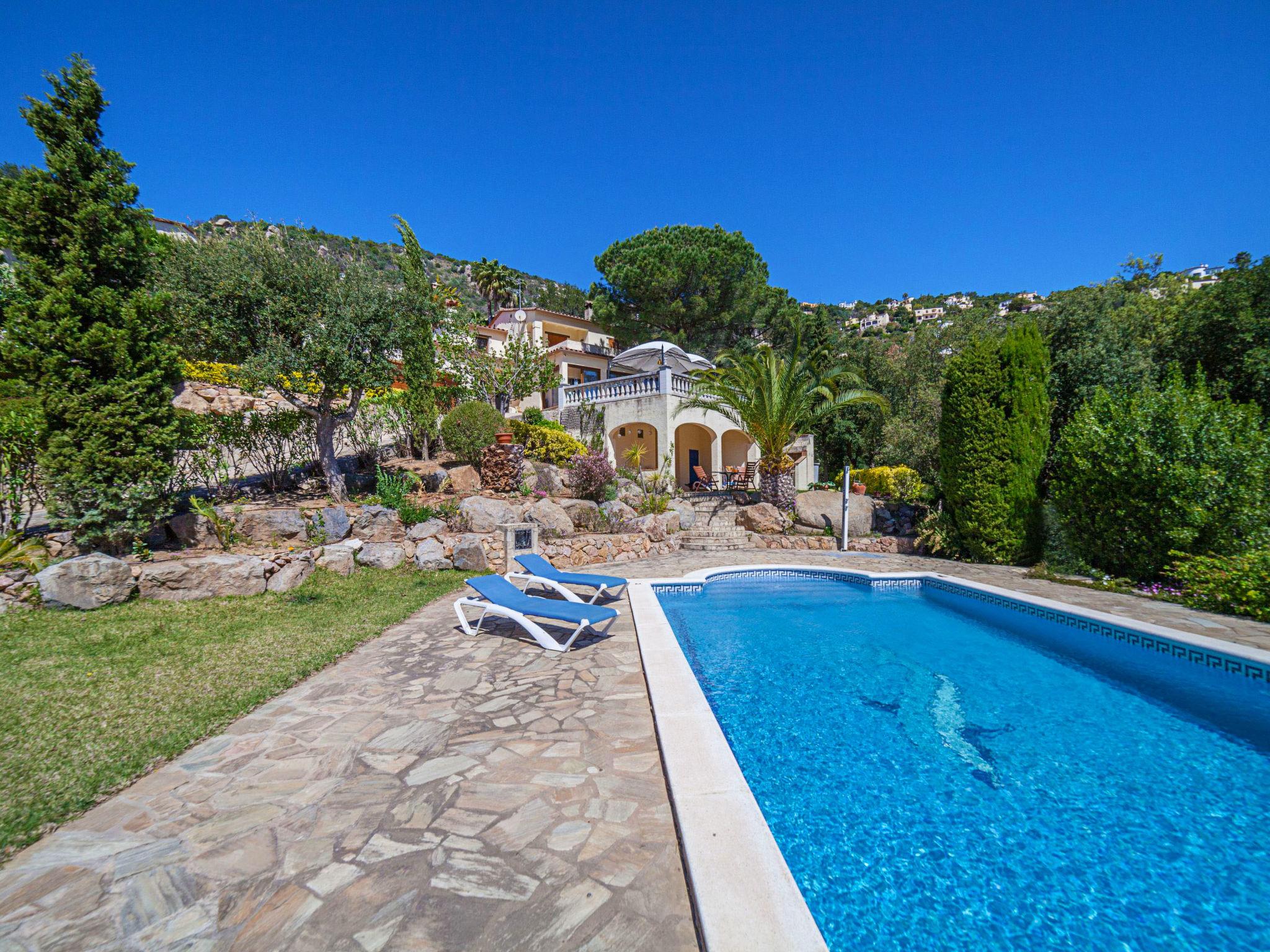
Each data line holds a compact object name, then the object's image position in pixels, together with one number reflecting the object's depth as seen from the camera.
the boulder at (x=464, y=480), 12.43
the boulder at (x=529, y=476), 13.21
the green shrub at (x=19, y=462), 6.92
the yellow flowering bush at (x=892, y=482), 14.87
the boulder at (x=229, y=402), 15.73
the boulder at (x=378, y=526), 9.73
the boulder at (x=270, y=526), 8.61
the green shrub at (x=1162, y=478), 7.36
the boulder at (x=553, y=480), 13.39
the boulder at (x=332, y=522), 9.20
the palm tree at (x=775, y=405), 14.77
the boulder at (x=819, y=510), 14.25
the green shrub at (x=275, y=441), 10.38
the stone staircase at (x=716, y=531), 13.37
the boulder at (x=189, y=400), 15.48
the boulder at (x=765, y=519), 14.33
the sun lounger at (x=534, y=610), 5.36
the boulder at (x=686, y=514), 14.14
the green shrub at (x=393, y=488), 10.45
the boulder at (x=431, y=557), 9.53
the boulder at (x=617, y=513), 12.53
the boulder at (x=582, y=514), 12.04
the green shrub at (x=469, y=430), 13.41
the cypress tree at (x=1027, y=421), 10.20
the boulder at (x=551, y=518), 11.13
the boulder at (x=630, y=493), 14.32
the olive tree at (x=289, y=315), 8.80
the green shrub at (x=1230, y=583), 6.35
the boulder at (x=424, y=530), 9.84
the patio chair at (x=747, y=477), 17.98
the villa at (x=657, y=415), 19.03
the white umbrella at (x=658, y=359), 20.91
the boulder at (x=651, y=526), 12.62
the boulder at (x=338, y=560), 8.58
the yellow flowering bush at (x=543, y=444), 15.26
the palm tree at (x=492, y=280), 37.38
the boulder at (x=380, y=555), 9.14
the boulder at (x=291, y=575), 7.71
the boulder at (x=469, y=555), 9.77
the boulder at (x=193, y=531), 8.33
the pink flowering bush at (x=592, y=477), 13.24
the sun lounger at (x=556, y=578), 7.25
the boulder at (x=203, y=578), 7.05
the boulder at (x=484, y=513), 10.55
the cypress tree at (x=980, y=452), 10.29
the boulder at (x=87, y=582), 6.33
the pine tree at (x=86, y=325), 6.82
